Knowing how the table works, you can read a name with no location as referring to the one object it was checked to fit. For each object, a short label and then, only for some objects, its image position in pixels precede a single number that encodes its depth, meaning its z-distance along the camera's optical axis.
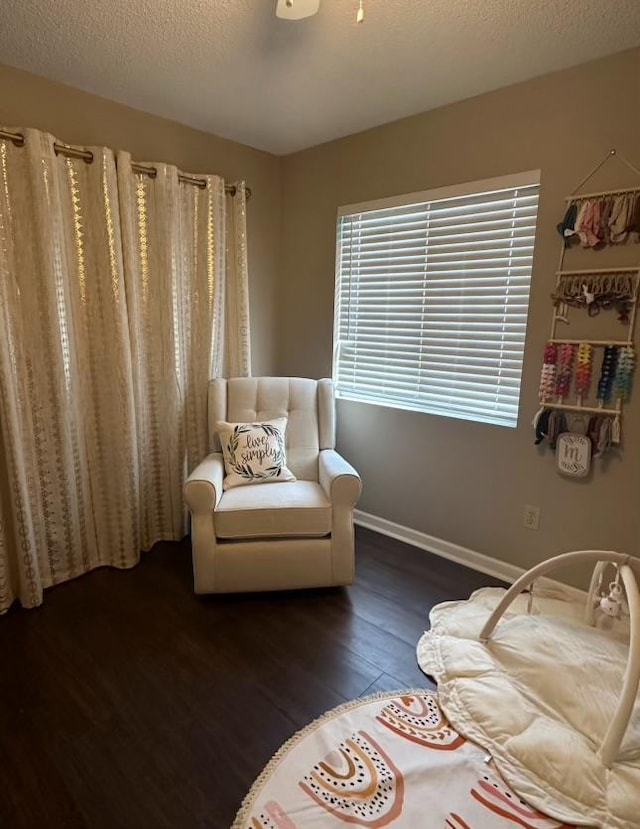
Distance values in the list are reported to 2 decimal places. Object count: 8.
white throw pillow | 2.39
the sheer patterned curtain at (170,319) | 2.38
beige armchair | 2.08
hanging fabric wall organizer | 1.90
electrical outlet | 2.30
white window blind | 2.28
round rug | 1.24
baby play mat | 1.29
